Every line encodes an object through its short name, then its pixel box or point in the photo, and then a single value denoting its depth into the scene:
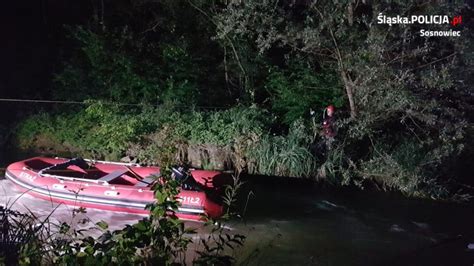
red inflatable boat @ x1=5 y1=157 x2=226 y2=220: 7.56
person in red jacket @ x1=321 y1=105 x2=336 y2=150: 10.12
